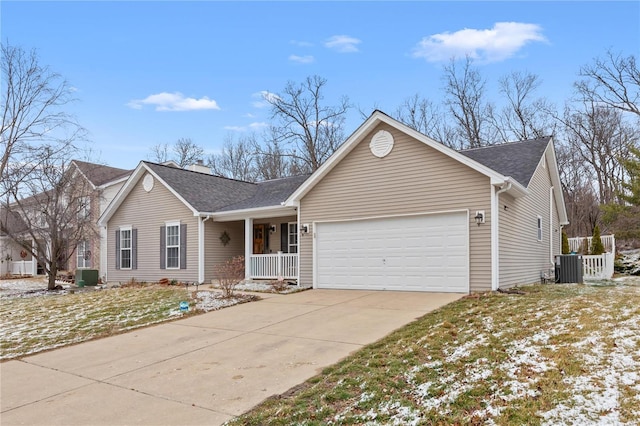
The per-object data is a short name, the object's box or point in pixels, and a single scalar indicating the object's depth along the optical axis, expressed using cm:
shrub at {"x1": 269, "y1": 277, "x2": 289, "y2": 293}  1337
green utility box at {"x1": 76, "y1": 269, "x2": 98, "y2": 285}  1869
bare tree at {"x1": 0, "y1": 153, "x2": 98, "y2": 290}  1733
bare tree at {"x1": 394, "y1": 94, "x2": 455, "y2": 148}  3073
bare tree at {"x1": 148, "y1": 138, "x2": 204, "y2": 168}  3722
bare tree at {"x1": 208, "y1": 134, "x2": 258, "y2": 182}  3662
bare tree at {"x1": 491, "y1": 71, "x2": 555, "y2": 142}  2884
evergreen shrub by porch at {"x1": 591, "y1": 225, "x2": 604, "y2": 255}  1788
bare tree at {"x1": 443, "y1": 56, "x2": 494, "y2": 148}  3014
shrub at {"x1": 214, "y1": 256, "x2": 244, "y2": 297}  1193
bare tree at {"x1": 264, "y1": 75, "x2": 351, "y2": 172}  3231
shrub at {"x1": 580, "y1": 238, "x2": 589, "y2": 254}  1999
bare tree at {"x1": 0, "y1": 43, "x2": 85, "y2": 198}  1816
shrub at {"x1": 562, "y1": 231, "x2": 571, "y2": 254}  1783
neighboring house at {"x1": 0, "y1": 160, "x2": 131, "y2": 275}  1886
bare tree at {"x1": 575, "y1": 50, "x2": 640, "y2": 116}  2580
